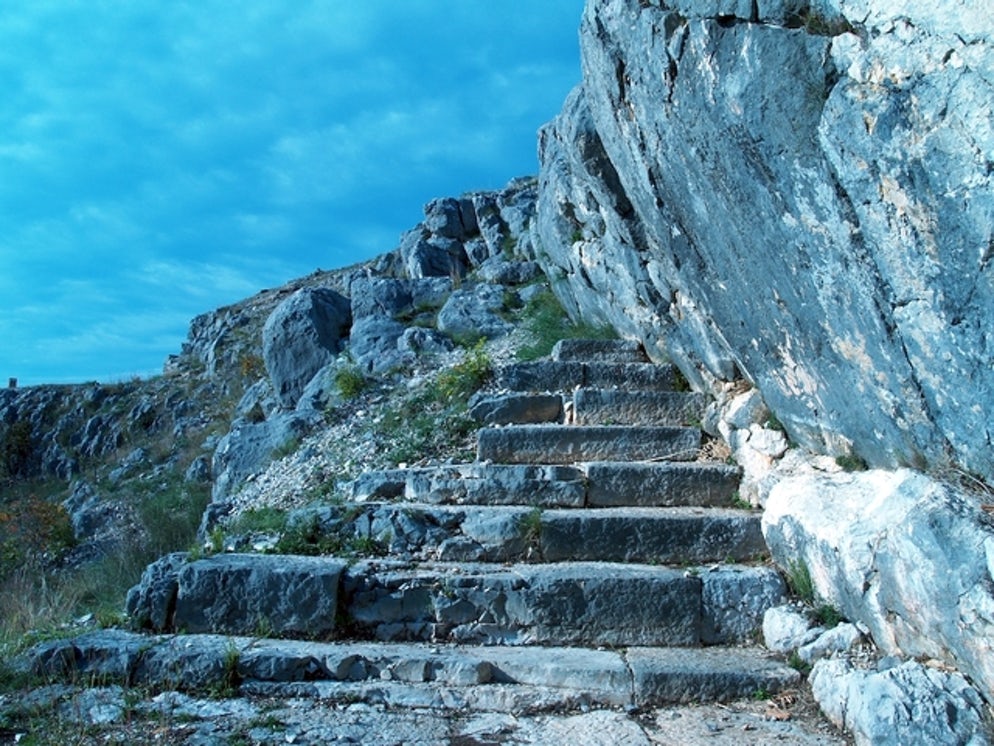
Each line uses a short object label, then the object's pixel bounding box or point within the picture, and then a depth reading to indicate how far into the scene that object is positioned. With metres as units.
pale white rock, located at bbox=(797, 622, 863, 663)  3.19
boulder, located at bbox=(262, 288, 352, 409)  9.95
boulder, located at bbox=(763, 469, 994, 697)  2.43
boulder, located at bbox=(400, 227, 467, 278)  14.18
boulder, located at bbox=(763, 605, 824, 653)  3.43
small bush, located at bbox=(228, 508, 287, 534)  4.55
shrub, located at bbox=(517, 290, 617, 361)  7.24
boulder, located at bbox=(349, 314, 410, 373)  8.45
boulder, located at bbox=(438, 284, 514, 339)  8.75
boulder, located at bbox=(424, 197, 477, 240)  15.80
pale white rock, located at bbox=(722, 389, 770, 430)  4.70
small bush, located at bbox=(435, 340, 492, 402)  6.31
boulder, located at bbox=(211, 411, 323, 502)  7.42
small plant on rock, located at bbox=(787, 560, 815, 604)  3.62
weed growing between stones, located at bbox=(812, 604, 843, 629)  3.37
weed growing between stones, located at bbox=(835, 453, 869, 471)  3.50
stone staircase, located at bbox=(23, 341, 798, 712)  3.32
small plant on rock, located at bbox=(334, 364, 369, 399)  7.47
